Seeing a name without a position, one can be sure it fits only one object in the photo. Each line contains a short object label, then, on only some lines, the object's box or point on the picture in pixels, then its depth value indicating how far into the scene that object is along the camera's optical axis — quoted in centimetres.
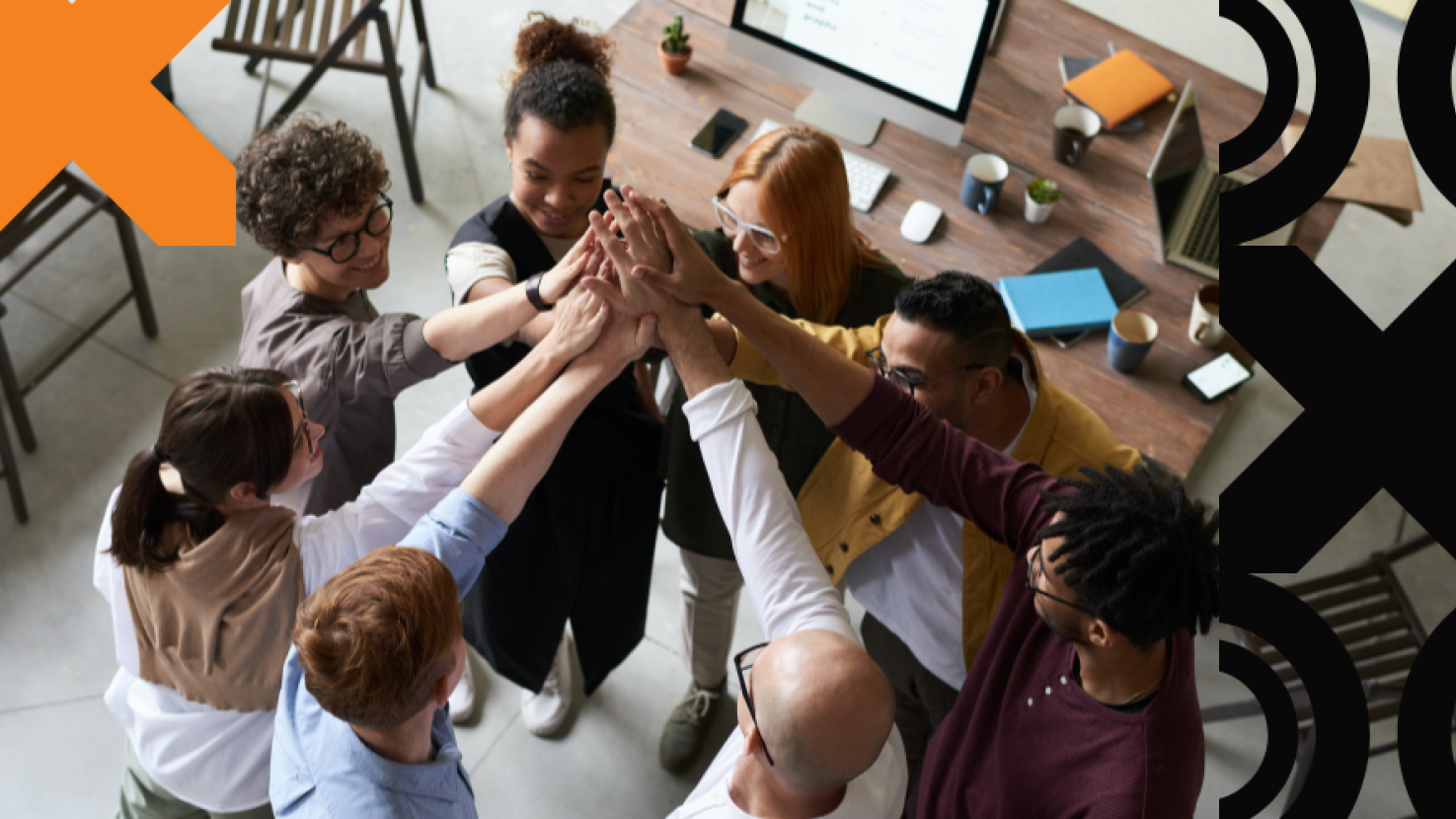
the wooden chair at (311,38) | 348
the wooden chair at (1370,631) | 244
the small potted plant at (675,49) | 292
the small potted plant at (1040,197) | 270
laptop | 271
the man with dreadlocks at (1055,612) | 145
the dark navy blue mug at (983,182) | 271
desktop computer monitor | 258
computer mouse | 268
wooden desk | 248
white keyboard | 274
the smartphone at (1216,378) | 244
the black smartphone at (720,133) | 280
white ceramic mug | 248
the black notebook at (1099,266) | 263
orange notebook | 296
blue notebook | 254
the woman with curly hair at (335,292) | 189
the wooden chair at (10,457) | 300
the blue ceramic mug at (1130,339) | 244
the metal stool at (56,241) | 296
